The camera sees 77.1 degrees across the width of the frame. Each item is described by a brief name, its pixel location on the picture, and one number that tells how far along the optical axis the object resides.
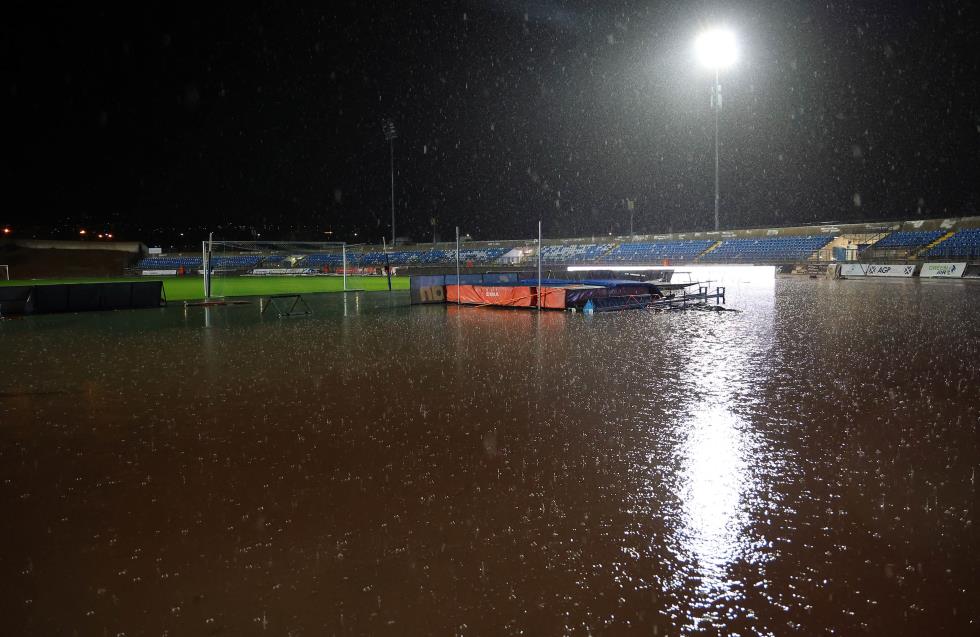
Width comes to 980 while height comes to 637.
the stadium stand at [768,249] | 47.87
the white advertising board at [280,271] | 52.78
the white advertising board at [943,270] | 37.50
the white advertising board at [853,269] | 41.25
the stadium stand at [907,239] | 42.84
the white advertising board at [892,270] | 39.88
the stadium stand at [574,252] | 58.12
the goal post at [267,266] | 29.62
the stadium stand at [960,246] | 39.28
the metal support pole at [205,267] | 24.37
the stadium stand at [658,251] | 53.31
